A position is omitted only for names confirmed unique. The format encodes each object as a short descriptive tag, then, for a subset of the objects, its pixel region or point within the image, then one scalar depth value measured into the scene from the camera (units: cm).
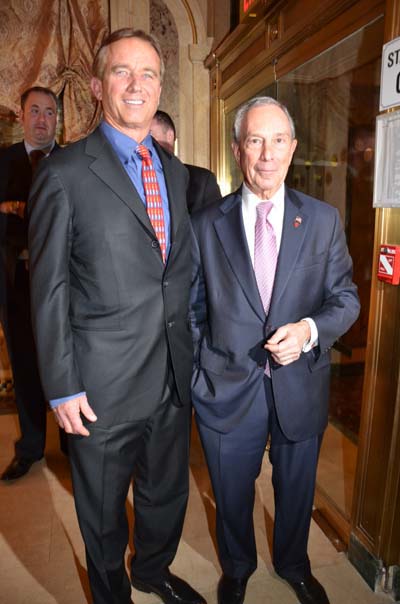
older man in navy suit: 159
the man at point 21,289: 281
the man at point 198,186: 256
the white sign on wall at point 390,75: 163
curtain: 395
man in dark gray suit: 143
